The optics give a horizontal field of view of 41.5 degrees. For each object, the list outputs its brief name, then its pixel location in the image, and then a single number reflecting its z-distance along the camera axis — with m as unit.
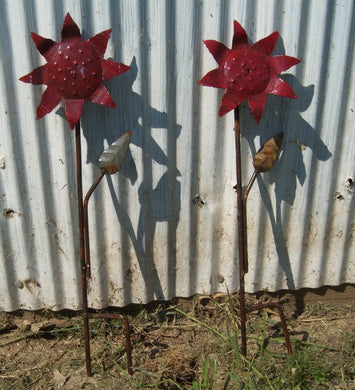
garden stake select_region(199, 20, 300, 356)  2.31
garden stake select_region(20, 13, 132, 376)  2.23
